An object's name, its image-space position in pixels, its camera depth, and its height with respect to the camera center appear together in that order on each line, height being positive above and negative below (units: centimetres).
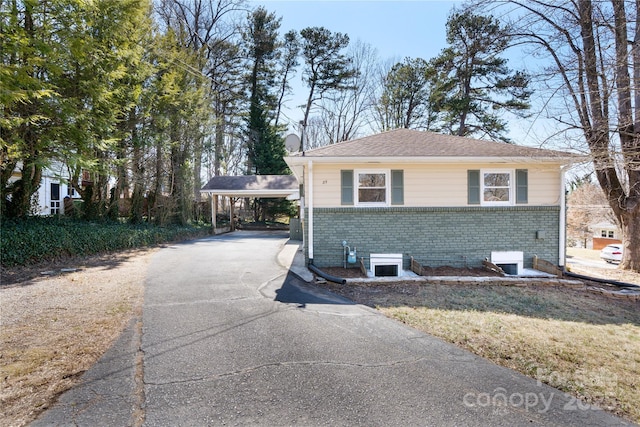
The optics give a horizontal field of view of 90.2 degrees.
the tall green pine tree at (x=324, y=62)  2634 +1276
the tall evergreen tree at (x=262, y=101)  2644 +964
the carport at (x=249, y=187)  1942 +157
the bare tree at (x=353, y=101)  2800 +1008
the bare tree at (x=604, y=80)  774 +325
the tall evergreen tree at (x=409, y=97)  2477 +918
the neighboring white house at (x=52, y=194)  1935 +123
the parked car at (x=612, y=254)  2172 -305
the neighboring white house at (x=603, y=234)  3130 -258
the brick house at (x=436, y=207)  877 +9
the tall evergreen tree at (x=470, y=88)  1925 +815
